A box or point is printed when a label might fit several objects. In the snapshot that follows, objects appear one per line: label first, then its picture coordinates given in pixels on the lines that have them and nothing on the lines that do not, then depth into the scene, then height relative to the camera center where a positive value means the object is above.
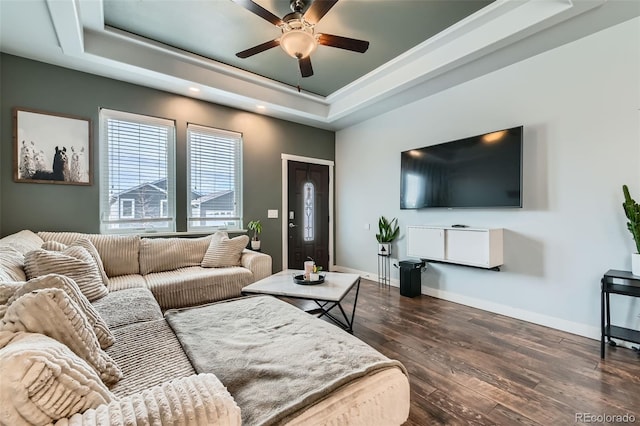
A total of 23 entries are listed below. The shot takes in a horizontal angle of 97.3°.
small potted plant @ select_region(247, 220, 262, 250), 4.33 -0.31
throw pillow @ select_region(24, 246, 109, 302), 1.90 -0.40
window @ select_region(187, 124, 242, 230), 4.11 +0.52
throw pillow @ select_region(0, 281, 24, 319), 1.07 -0.31
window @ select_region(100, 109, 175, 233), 3.52 +0.51
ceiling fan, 2.26 +1.48
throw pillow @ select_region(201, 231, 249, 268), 3.53 -0.50
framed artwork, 3.02 +0.73
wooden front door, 5.09 -0.02
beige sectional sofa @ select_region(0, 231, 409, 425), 0.73 -0.64
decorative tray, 2.74 -0.68
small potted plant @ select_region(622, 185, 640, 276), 2.28 -0.10
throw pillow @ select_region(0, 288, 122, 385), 0.89 -0.37
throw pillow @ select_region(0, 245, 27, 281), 1.60 -0.32
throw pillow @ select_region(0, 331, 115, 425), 0.66 -0.43
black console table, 2.19 -0.64
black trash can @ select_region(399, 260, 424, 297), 3.88 -0.91
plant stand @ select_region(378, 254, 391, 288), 4.59 -0.97
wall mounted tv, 3.07 +0.48
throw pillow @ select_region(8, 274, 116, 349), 1.05 -0.35
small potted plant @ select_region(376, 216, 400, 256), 4.48 -0.36
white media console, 3.14 -0.41
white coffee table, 2.41 -0.71
